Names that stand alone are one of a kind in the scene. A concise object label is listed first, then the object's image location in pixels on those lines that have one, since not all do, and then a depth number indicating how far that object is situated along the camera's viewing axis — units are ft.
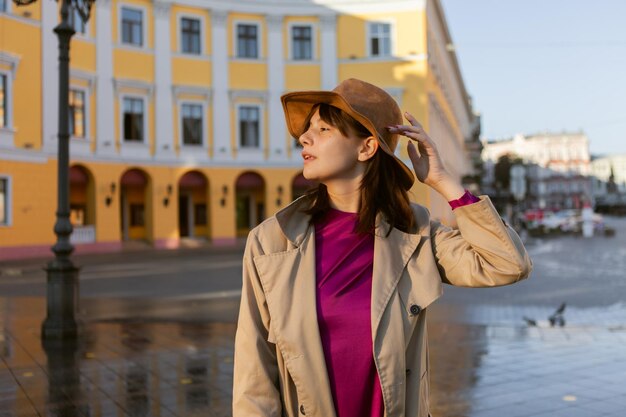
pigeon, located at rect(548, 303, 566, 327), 29.43
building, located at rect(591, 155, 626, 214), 457.27
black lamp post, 26.00
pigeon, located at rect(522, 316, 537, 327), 29.22
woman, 6.46
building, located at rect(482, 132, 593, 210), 497.05
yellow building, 89.20
